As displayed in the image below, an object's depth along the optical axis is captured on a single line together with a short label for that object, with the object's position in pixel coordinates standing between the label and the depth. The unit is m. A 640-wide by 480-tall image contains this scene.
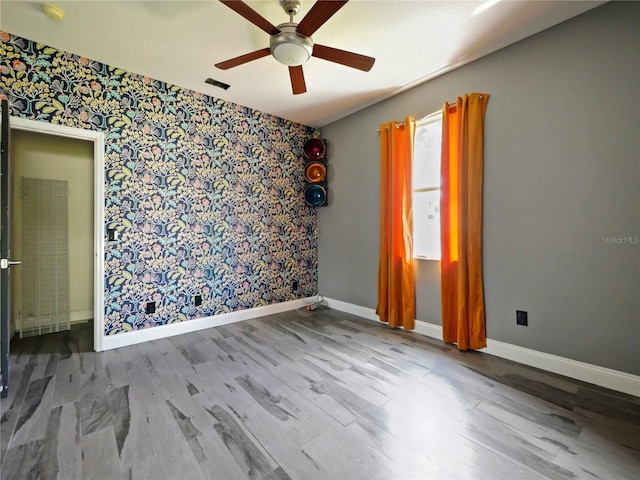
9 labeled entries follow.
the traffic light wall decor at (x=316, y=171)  3.89
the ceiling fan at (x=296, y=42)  1.54
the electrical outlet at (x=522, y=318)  2.26
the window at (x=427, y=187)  2.90
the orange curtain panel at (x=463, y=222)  2.46
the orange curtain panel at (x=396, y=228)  3.00
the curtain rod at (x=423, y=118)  2.63
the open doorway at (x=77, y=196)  2.55
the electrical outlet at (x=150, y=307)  2.81
